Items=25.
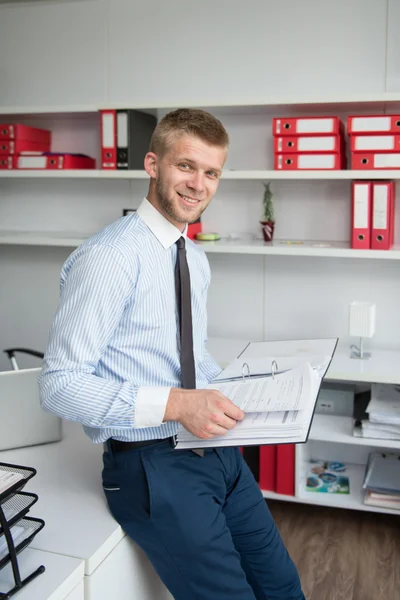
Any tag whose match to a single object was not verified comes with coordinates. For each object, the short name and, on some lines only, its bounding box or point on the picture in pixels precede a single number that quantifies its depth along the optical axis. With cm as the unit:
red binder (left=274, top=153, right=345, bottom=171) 292
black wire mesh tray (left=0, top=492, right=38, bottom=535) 127
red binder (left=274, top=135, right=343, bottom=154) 290
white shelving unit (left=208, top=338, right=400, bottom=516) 280
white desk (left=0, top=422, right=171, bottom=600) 142
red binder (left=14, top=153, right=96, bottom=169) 334
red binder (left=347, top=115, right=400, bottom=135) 279
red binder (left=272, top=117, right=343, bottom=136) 288
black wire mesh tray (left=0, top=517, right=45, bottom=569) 122
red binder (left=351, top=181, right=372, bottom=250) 290
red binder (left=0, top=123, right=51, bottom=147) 338
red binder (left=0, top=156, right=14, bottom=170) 342
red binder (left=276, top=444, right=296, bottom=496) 300
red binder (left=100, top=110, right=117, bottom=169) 317
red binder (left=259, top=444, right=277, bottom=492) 305
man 141
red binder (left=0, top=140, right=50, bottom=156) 340
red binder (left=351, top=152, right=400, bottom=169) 281
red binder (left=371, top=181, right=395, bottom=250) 288
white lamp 295
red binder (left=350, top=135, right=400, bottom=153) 281
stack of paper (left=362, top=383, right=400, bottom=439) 289
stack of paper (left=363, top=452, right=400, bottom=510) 290
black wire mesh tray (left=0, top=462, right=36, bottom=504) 122
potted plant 322
